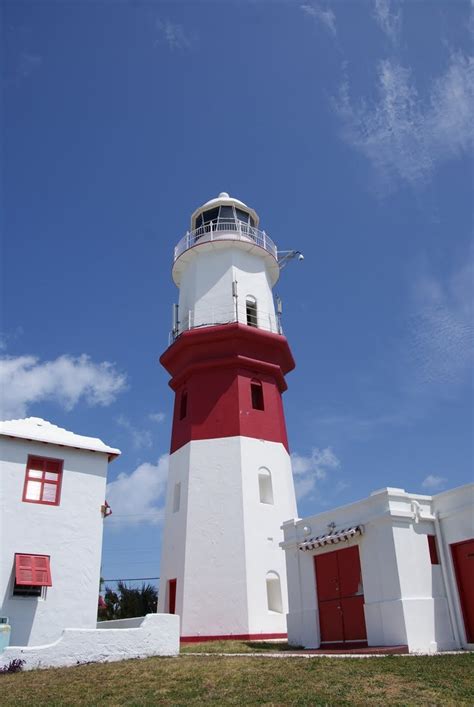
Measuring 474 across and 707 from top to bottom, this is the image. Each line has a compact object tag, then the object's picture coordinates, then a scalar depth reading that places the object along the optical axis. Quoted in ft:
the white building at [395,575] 53.42
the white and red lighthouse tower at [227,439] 74.49
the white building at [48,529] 56.54
